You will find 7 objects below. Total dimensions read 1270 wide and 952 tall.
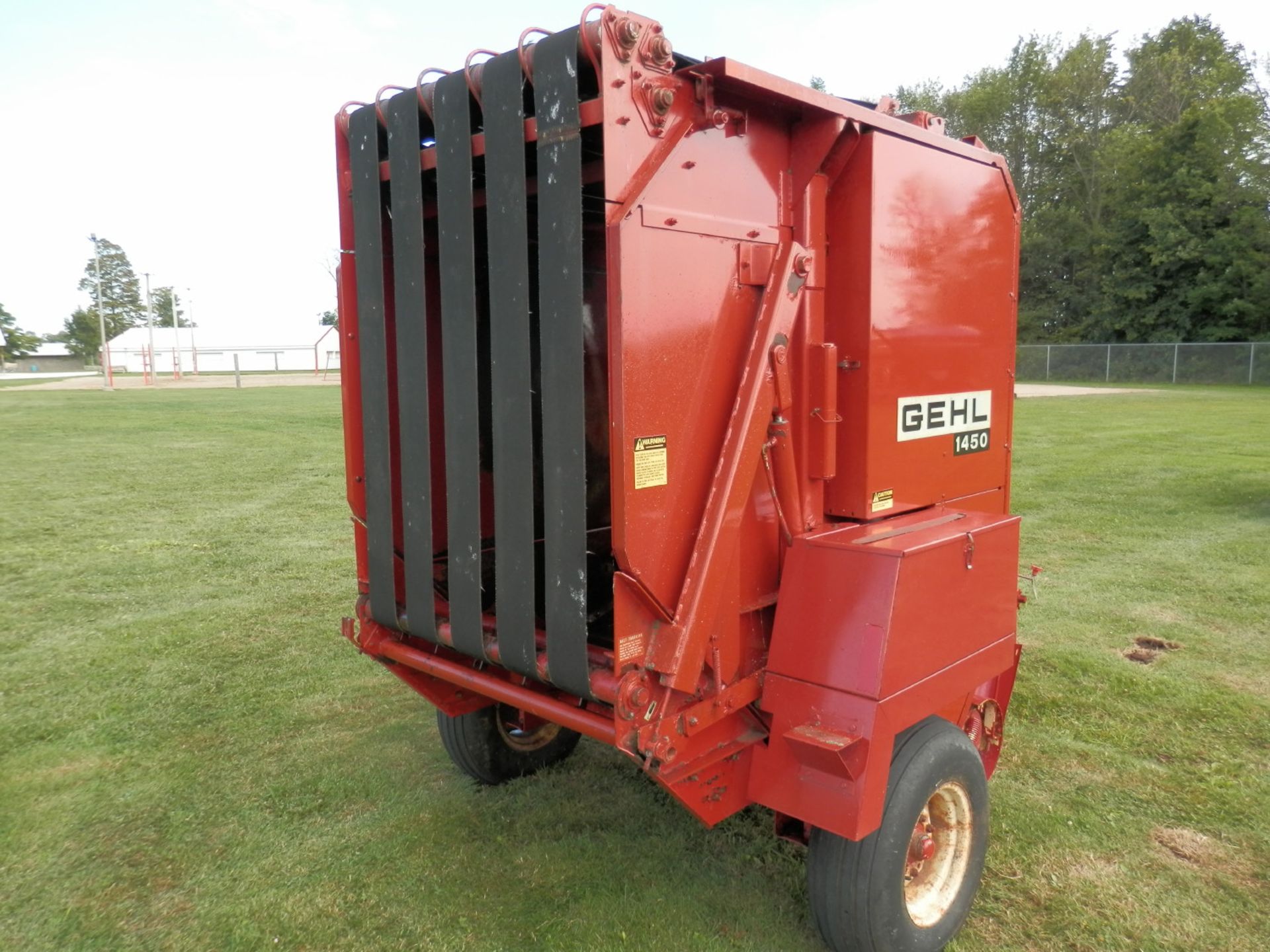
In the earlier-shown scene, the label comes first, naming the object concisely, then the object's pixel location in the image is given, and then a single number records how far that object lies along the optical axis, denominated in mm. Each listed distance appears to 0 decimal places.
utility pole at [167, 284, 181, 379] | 52547
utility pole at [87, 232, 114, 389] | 37281
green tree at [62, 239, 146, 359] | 93250
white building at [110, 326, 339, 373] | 74688
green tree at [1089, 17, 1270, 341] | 36344
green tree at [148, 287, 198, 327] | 102625
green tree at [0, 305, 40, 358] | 95038
